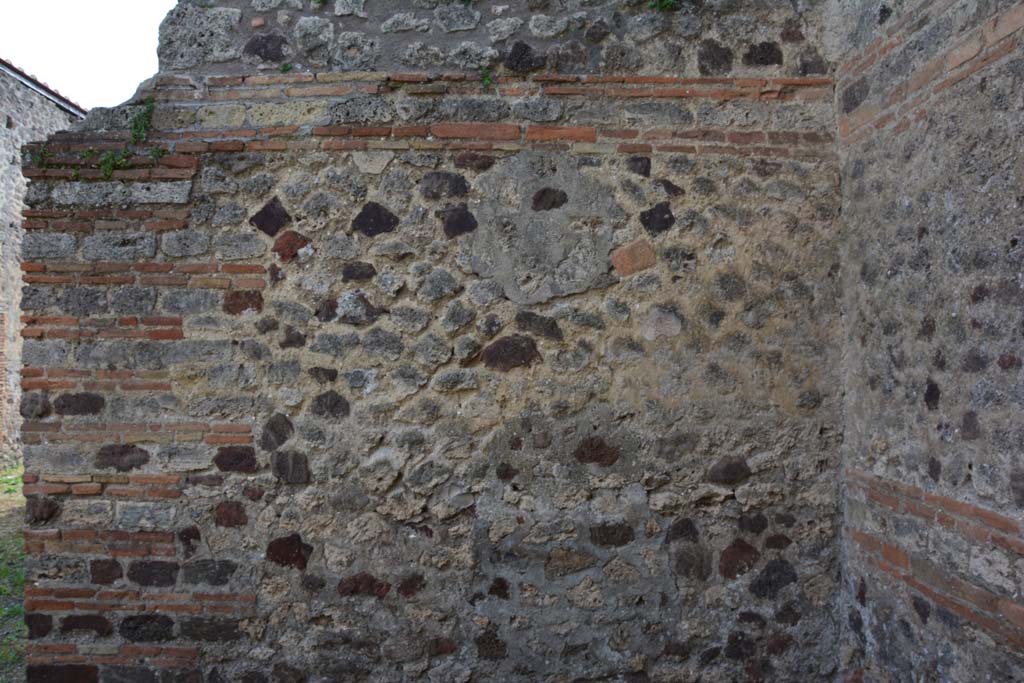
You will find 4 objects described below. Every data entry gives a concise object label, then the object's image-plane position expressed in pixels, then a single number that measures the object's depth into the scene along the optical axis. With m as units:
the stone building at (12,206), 10.66
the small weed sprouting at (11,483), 9.52
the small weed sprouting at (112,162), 3.57
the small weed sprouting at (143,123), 3.61
